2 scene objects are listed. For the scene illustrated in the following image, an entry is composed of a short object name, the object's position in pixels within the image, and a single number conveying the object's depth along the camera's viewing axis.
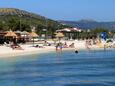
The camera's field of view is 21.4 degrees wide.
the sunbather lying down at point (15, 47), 35.97
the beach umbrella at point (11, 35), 42.09
